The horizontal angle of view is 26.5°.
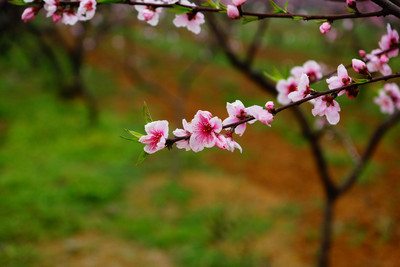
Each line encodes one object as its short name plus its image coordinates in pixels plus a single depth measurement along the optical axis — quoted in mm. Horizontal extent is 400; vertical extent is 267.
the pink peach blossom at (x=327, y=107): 900
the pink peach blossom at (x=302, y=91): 890
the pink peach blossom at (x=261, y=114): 878
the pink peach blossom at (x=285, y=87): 1069
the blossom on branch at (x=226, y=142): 886
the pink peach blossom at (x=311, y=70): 1085
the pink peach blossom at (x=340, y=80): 885
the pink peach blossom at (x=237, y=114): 909
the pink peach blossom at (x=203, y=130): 885
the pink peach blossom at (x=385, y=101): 1109
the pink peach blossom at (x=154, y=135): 887
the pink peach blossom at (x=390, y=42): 1000
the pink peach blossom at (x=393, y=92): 1090
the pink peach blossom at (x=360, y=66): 902
